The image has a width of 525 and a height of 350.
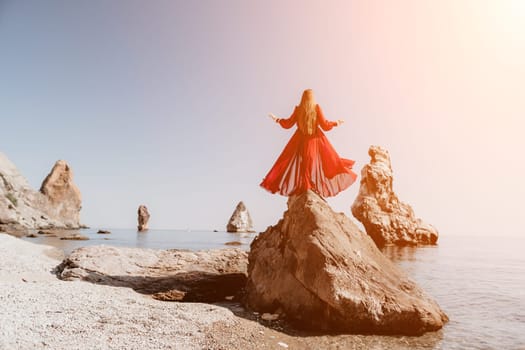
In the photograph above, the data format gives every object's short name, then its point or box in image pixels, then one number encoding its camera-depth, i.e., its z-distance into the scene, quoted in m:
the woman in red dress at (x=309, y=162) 10.99
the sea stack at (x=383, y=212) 56.34
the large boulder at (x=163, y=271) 11.96
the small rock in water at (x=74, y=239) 45.08
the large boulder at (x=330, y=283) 8.40
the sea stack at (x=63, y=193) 100.06
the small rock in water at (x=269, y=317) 8.93
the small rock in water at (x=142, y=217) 109.86
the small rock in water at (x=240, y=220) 116.00
